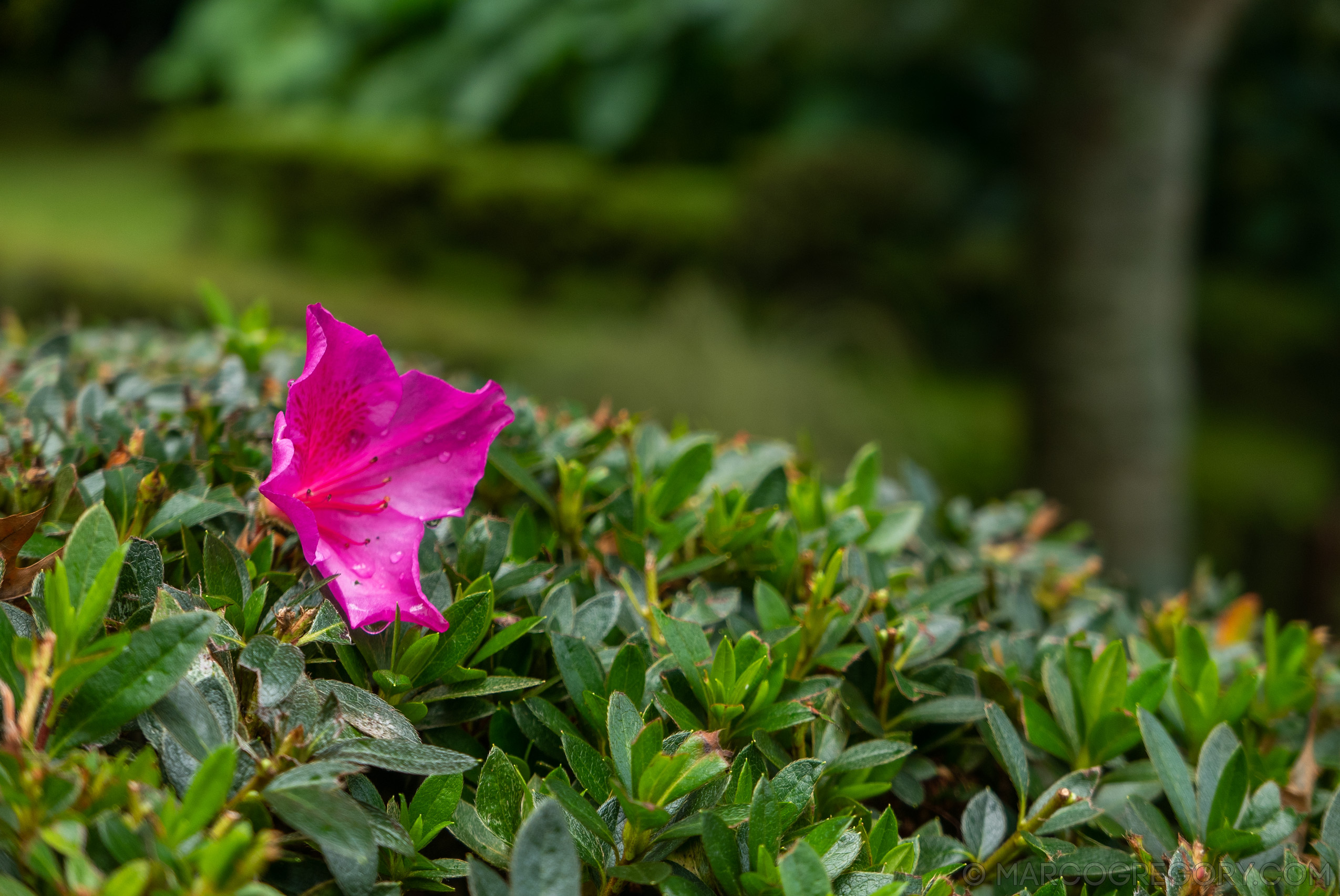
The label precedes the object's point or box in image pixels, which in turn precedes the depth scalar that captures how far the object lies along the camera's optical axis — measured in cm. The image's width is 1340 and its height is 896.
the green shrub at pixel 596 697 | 43
